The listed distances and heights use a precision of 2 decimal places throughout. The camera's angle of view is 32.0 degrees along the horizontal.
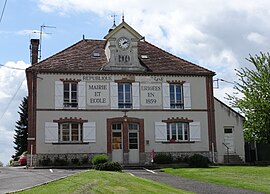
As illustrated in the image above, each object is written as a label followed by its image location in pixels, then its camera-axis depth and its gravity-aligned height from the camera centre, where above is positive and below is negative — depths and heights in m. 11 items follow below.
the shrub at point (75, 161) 28.77 -0.42
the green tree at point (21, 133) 44.59 +2.09
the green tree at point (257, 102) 35.22 +3.78
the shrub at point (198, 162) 27.45 -0.55
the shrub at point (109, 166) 21.28 -0.57
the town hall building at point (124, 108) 29.16 +2.92
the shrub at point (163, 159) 29.40 -0.37
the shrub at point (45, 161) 28.34 -0.42
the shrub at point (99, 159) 25.50 -0.31
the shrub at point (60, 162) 28.37 -0.46
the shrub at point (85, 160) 28.95 -0.37
